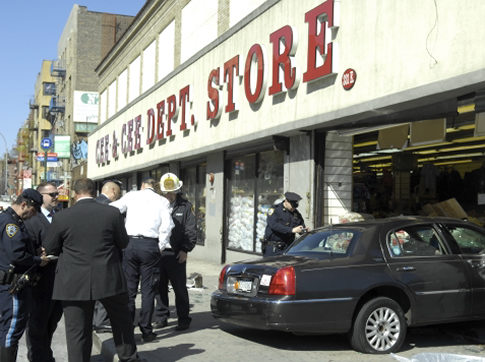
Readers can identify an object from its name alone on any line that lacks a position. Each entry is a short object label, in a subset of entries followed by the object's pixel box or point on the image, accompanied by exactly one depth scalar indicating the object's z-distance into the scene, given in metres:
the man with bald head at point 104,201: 7.27
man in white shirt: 7.27
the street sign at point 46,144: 35.91
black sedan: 6.55
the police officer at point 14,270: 5.46
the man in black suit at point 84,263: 5.38
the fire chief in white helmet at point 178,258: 8.08
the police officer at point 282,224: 9.41
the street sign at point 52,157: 39.10
